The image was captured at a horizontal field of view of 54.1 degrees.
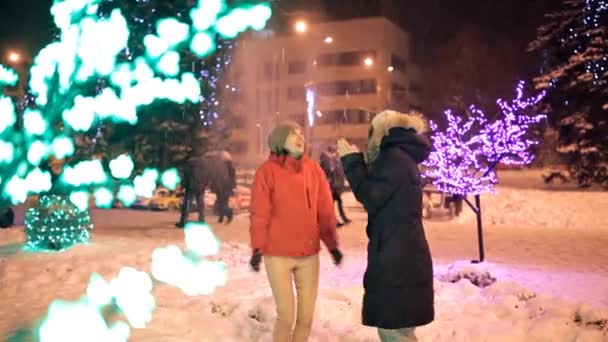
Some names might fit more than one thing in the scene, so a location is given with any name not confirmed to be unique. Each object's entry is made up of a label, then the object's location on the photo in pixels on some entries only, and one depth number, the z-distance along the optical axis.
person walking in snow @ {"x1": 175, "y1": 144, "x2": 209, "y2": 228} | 14.09
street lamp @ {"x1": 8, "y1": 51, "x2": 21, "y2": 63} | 13.88
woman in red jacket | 4.34
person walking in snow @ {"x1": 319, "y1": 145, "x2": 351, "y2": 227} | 13.88
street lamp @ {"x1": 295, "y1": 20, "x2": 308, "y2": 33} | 19.12
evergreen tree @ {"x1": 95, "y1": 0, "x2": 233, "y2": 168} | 18.38
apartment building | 59.25
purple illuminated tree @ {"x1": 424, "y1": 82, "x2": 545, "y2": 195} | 9.97
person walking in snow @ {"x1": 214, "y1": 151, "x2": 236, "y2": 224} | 14.59
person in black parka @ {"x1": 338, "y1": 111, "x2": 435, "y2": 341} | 3.70
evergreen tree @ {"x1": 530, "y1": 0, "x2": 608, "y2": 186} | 22.25
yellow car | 23.94
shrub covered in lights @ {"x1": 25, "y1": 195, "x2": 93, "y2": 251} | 10.00
